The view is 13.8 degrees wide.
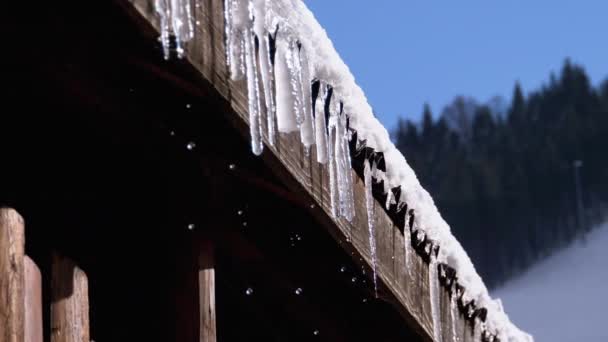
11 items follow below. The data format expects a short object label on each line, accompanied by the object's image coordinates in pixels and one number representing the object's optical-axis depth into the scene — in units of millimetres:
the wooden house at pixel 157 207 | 5265
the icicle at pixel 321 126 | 5600
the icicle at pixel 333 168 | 5673
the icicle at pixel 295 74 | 5445
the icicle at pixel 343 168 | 5710
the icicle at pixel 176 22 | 4999
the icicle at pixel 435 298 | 6322
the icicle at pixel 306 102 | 5499
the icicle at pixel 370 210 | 5918
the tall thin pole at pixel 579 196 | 94469
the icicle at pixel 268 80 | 5344
